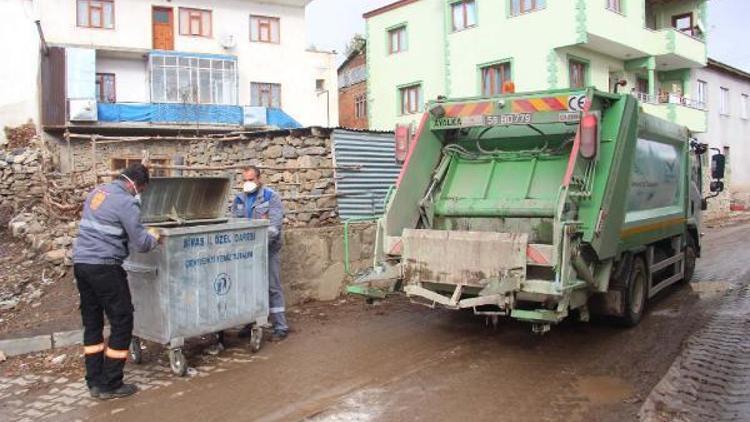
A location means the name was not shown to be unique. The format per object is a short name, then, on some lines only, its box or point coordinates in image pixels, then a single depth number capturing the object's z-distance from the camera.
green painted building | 20.28
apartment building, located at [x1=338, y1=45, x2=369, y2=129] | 31.79
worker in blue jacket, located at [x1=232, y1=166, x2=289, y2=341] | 6.45
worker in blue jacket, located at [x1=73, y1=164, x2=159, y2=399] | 4.73
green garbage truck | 5.28
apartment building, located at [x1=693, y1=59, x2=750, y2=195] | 28.48
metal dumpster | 5.16
